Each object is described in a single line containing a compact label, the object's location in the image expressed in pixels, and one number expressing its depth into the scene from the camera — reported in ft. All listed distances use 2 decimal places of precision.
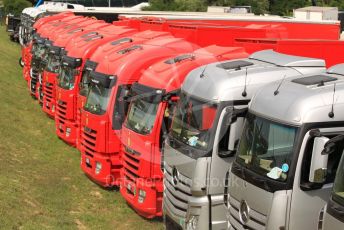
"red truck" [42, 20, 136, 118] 53.88
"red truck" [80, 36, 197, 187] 36.22
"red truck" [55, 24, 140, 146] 46.47
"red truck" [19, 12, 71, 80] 74.98
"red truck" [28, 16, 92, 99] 62.28
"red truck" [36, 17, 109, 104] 57.77
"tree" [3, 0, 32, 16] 168.50
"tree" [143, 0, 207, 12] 179.34
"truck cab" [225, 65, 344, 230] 19.83
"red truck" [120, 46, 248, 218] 31.09
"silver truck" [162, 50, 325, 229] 25.38
